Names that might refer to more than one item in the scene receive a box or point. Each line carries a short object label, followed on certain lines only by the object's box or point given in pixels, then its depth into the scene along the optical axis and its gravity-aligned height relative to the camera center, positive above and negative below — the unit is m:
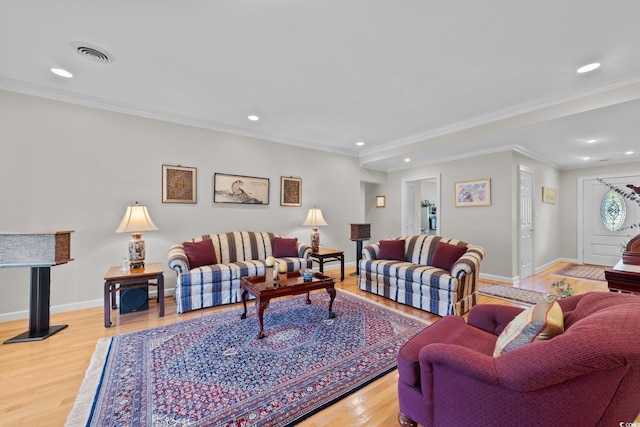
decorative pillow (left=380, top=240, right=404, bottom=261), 3.89 -0.51
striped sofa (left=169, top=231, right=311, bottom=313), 3.13 -0.69
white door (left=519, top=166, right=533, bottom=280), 4.72 -0.08
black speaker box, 3.04 -1.02
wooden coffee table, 2.44 -0.74
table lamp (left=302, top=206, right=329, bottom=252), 4.68 -0.11
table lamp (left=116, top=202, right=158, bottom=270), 3.11 -0.16
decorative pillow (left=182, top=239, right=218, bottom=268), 3.42 -0.51
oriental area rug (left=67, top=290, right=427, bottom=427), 1.55 -1.17
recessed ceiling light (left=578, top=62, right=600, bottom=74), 2.42 +1.43
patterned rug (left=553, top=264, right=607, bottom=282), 5.02 -1.14
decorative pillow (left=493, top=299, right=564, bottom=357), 1.08 -0.48
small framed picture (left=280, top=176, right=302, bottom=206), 4.79 +0.47
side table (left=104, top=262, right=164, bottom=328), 2.72 -0.73
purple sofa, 0.82 -0.61
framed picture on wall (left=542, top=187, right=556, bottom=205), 5.61 +0.50
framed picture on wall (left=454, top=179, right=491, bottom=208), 4.70 +0.45
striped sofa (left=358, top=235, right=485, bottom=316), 2.93 -0.77
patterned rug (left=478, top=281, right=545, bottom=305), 3.61 -1.14
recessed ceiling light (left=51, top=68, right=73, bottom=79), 2.60 +1.46
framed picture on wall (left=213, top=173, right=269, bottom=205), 4.14 +0.44
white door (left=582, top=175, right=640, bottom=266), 5.57 -0.23
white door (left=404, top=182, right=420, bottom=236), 6.38 +0.21
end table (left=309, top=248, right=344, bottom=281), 4.30 -0.66
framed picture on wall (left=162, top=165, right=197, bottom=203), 3.71 +0.46
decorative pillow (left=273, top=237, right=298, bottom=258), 4.19 -0.53
